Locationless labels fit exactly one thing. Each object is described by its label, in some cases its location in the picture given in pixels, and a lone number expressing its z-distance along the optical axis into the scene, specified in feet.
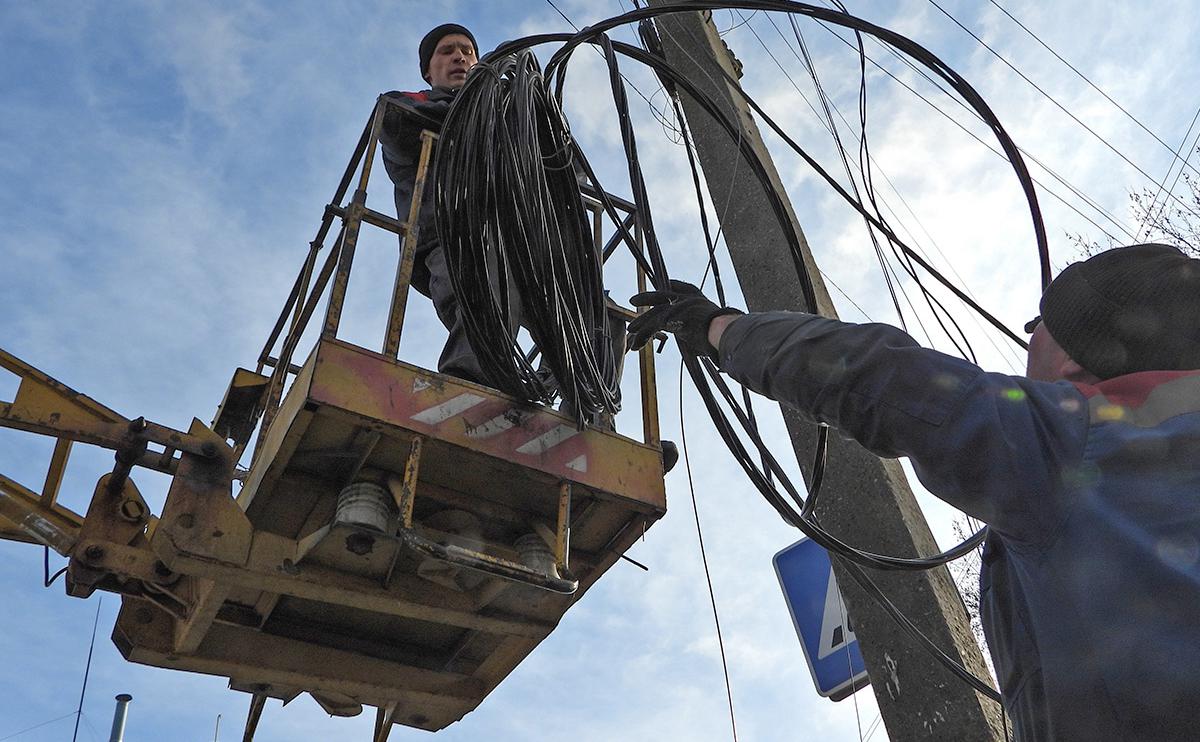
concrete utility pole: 10.87
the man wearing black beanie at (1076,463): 5.19
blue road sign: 14.57
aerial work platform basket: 12.92
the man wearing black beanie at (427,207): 15.19
